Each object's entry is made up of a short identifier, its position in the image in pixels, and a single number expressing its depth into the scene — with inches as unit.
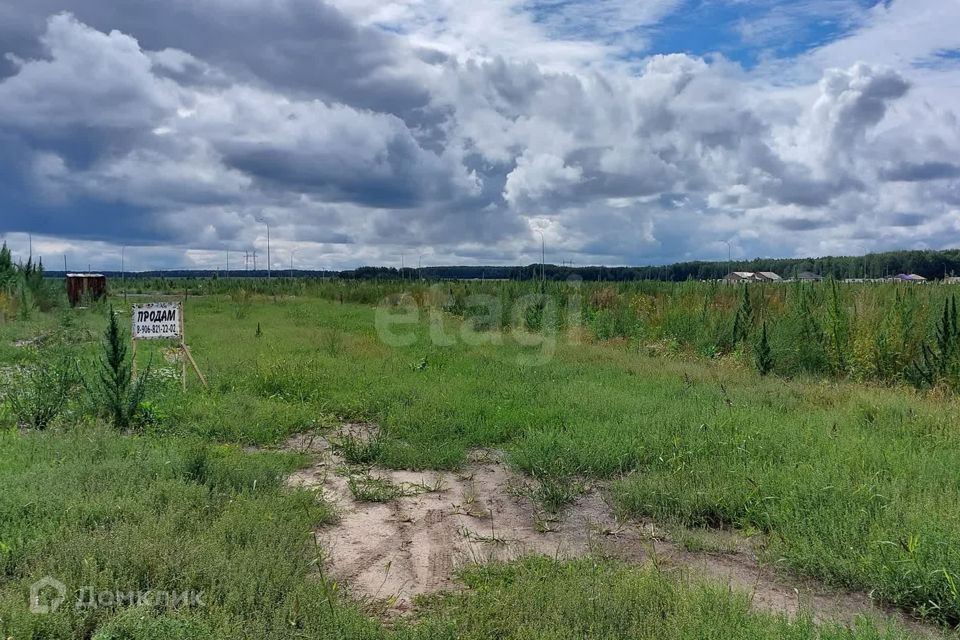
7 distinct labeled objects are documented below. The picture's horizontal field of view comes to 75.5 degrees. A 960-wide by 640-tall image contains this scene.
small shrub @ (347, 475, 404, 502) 193.3
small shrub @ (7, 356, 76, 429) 260.5
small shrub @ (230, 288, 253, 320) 861.7
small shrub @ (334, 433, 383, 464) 233.6
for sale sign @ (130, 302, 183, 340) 325.4
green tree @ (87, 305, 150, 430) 262.1
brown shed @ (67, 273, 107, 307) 1015.0
